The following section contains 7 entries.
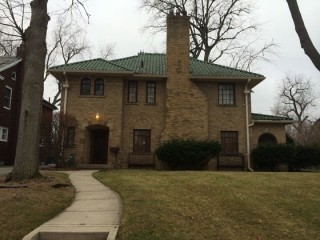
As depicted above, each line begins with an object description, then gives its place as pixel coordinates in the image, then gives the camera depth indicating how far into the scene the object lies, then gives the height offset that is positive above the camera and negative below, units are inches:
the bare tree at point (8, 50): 1099.7 +409.8
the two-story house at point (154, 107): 623.9 +106.0
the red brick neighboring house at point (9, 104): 735.8 +127.3
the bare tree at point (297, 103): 1645.2 +307.0
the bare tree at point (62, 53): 1209.8 +440.4
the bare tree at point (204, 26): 1045.4 +482.1
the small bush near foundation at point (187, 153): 574.3 +2.4
